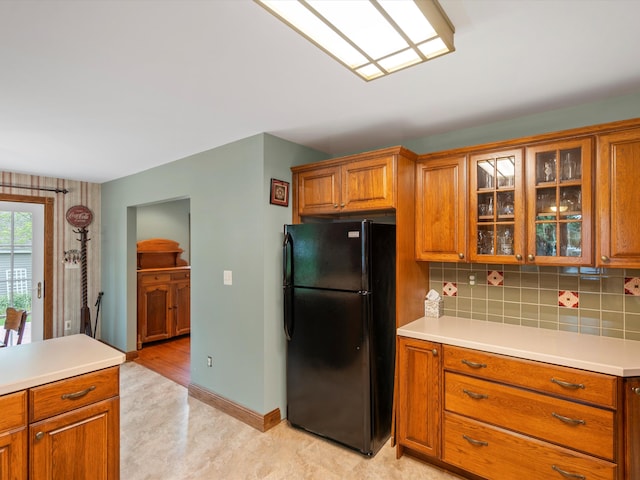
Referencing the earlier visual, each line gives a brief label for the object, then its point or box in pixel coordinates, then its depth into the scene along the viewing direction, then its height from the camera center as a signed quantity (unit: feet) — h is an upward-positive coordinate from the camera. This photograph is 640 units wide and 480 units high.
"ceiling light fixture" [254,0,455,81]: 3.70 +2.56
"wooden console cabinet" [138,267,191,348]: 15.35 -2.99
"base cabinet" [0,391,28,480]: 4.63 -2.73
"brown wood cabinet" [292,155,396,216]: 7.91 +1.38
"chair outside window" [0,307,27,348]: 8.06 -1.97
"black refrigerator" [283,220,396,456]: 7.64 -2.15
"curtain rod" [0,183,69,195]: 13.11 +2.22
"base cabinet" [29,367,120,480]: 4.94 -2.93
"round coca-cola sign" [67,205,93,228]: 14.57 +1.13
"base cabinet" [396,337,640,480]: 5.46 -3.29
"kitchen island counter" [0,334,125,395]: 4.85 -1.93
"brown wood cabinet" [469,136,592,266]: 6.59 +0.73
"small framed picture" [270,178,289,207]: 9.07 +1.33
